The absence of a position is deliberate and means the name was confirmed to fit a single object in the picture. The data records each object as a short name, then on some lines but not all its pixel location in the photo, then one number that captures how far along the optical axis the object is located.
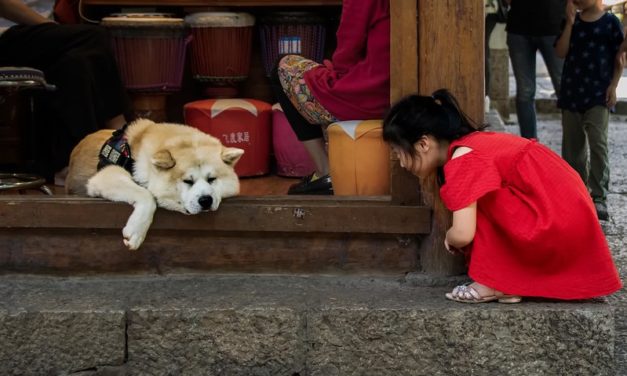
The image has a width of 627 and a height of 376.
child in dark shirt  12.67
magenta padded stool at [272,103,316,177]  13.59
